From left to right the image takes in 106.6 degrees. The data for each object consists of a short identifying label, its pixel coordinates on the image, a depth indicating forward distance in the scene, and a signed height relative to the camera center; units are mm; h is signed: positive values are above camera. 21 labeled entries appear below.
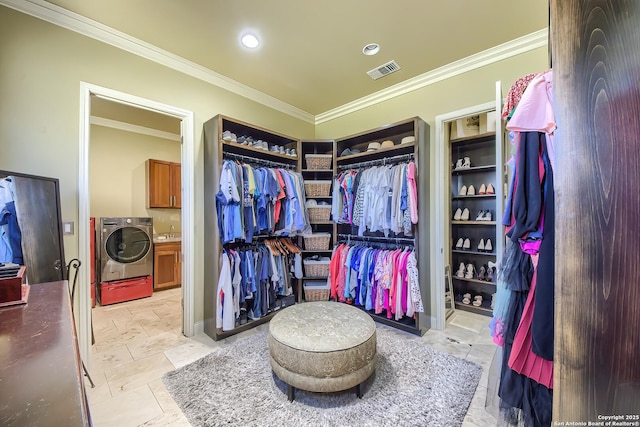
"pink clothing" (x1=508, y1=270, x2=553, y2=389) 1047 -632
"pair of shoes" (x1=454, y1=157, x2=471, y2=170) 3242 +673
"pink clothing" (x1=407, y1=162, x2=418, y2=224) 2510 +210
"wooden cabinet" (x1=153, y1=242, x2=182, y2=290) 3928 -824
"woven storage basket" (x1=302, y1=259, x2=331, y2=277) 3213 -740
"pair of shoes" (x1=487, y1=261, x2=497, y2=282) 3097 -816
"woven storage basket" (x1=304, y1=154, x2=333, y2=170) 3294 +738
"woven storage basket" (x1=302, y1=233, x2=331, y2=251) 3250 -380
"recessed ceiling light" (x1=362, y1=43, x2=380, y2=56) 2211 +1561
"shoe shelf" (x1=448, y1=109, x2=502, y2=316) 3170 +73
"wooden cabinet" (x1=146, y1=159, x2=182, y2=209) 4148 +579
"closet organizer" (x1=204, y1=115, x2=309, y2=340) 2402 -102
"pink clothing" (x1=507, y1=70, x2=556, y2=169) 976 +414
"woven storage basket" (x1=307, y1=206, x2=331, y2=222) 3229 +28
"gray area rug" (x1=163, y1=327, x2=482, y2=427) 1474 -1266
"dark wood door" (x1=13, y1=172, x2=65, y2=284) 1473 -59
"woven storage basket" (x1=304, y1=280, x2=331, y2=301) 3143 -1039
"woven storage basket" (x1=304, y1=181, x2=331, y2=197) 3277 +359
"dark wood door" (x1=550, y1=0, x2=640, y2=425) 502 +6
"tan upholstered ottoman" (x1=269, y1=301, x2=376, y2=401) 1514 -904
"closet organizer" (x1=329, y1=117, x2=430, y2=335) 2557 -122
